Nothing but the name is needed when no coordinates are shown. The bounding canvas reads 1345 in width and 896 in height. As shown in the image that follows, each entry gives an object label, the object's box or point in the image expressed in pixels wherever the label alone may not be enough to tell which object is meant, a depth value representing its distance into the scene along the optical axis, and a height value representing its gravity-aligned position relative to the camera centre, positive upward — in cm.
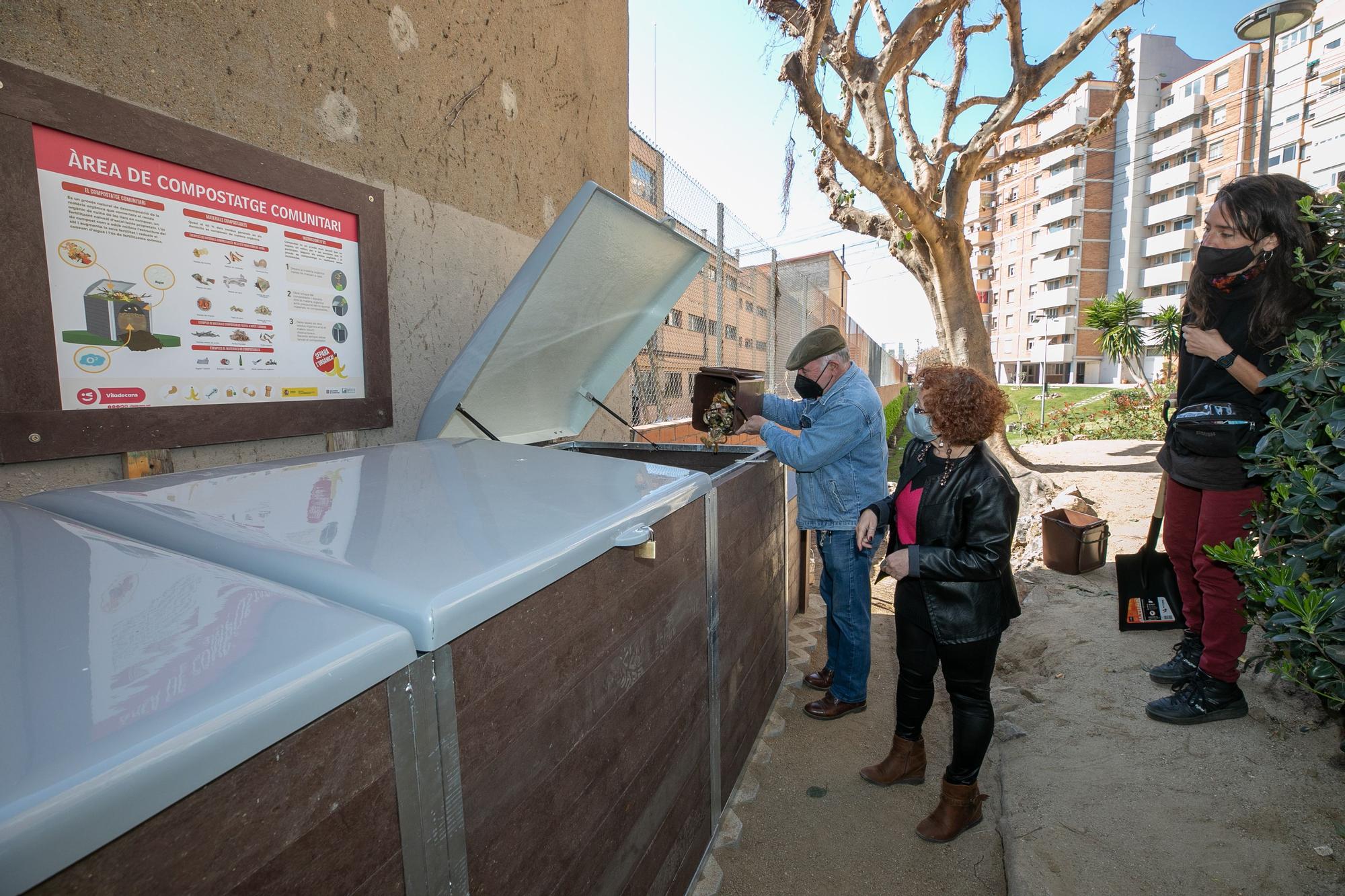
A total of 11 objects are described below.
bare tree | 759 +336
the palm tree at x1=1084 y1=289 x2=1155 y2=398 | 1566 +152
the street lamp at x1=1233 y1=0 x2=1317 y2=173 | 743 +432
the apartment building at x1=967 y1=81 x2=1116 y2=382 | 4531 +1023
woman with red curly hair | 231 -62
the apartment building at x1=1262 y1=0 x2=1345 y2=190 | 2725 +1337
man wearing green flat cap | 312 -45
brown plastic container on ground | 491 -118
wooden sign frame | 148 +27
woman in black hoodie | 238 +5
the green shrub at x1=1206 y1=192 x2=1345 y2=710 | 190 -39
